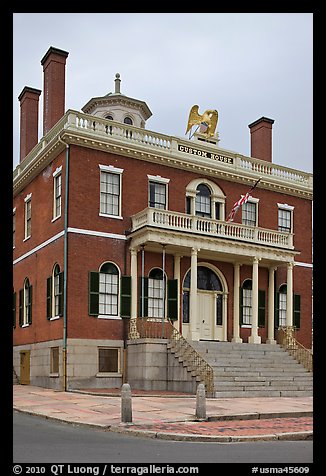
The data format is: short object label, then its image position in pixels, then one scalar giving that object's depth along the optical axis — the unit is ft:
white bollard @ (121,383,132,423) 45.91
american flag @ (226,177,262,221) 87.86
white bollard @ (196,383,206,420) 48.80
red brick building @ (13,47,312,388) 81.05
